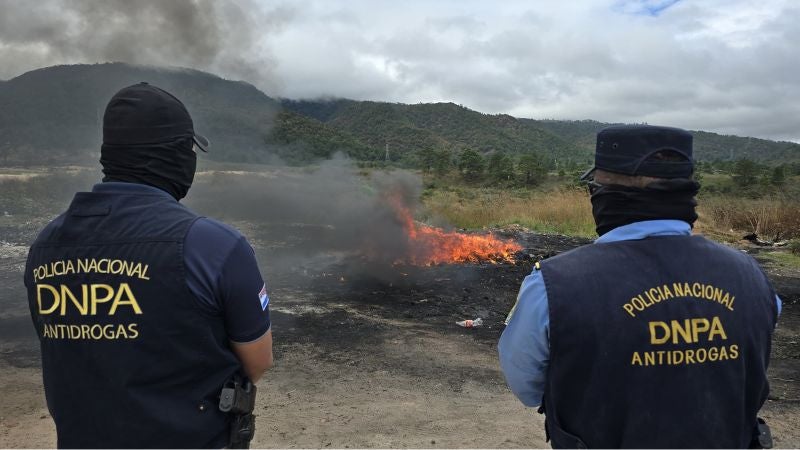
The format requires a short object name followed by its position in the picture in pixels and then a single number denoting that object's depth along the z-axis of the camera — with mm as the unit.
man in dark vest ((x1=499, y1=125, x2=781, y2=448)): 1537
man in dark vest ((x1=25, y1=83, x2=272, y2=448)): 1631
